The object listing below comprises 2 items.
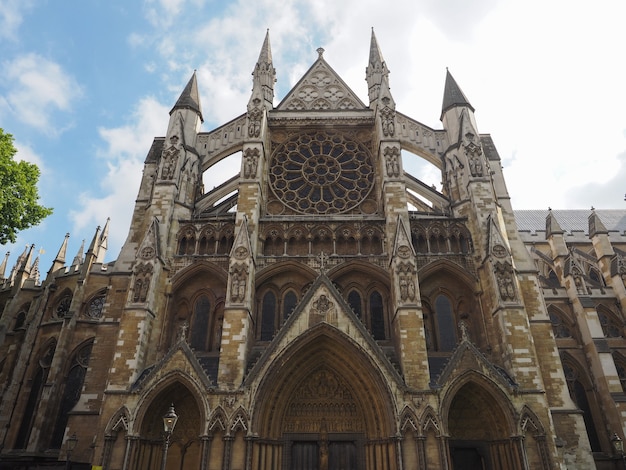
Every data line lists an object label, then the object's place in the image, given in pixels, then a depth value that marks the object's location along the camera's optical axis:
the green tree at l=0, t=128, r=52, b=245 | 16.17
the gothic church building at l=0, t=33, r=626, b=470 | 15.02
